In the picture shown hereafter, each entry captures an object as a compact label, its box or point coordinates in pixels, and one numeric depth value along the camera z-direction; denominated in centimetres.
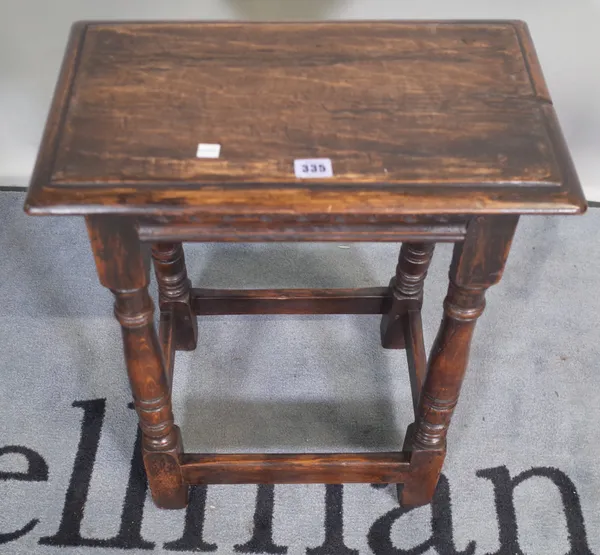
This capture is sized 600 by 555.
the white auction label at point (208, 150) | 75
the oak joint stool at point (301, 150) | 72
